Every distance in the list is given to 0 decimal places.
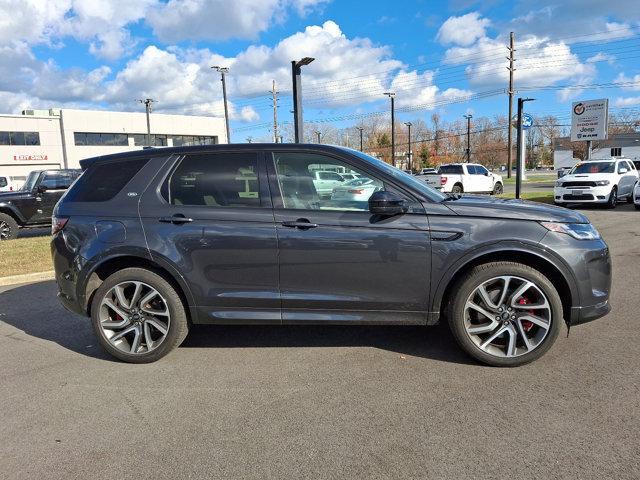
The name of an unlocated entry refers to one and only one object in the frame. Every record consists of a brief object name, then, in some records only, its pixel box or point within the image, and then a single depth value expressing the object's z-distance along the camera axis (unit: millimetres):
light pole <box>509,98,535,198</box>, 21188
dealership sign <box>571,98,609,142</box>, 32094
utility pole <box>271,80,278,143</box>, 49784
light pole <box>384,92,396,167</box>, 46688
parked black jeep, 12510
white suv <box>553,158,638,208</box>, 17359
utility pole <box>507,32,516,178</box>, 29172
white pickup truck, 24297
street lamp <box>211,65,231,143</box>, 34522
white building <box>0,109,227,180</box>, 53844
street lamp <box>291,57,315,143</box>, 14742
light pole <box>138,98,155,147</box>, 44569
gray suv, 3740
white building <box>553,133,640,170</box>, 70931
